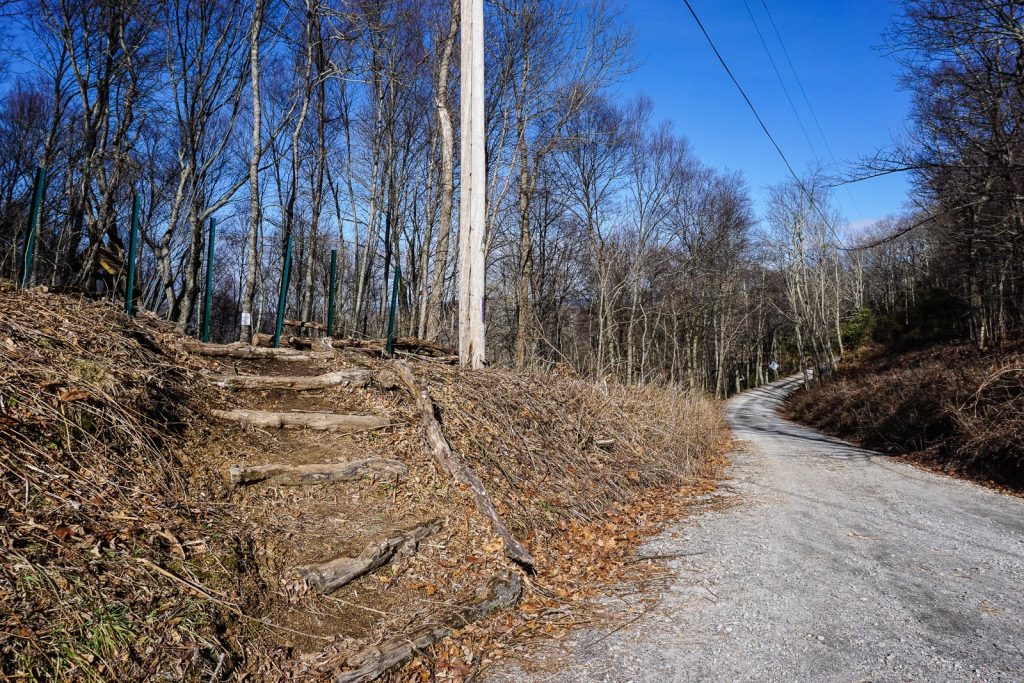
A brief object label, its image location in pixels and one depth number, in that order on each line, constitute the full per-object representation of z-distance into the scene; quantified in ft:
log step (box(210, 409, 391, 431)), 15.40
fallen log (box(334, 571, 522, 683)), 9.27
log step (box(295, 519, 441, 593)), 10.74
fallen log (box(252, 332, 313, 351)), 25.02
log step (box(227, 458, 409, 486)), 12.93
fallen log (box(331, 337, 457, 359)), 26.68
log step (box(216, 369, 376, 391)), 17.29
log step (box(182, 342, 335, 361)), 18.76
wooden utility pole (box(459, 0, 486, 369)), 25.38
